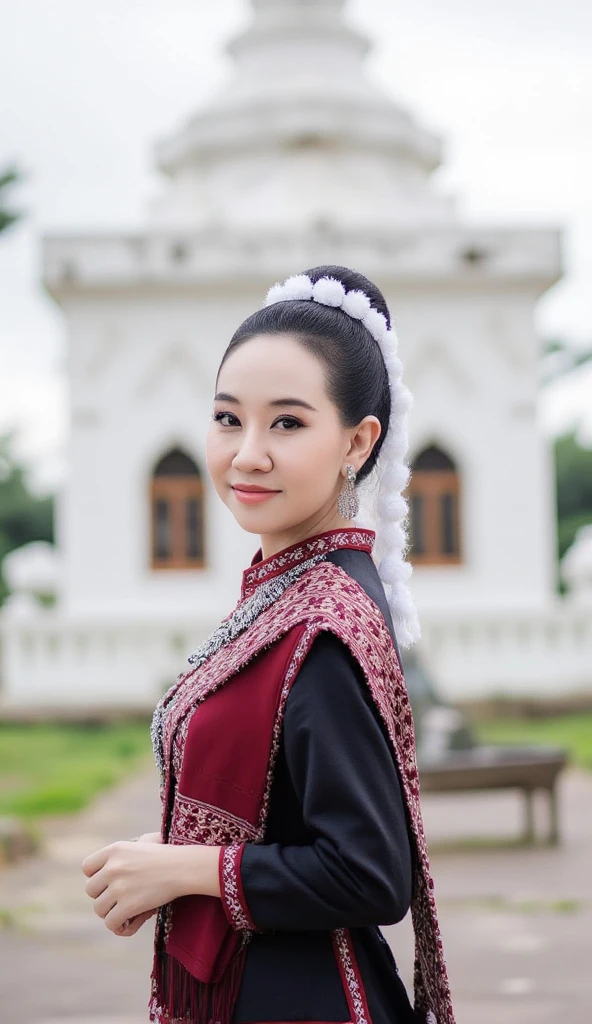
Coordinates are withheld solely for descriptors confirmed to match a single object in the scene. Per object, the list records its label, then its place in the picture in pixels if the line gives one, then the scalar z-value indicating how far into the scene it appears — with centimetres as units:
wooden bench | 748
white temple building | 1441
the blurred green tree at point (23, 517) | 2753
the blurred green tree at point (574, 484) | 2752
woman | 160
